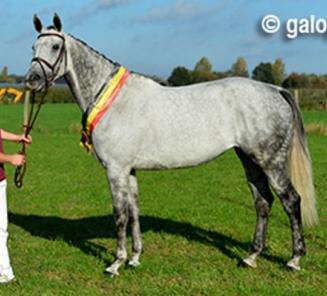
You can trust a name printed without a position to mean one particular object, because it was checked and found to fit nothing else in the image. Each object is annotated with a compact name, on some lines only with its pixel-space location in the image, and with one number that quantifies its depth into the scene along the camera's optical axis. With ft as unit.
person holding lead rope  17.60
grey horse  18.81
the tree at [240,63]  276.37
